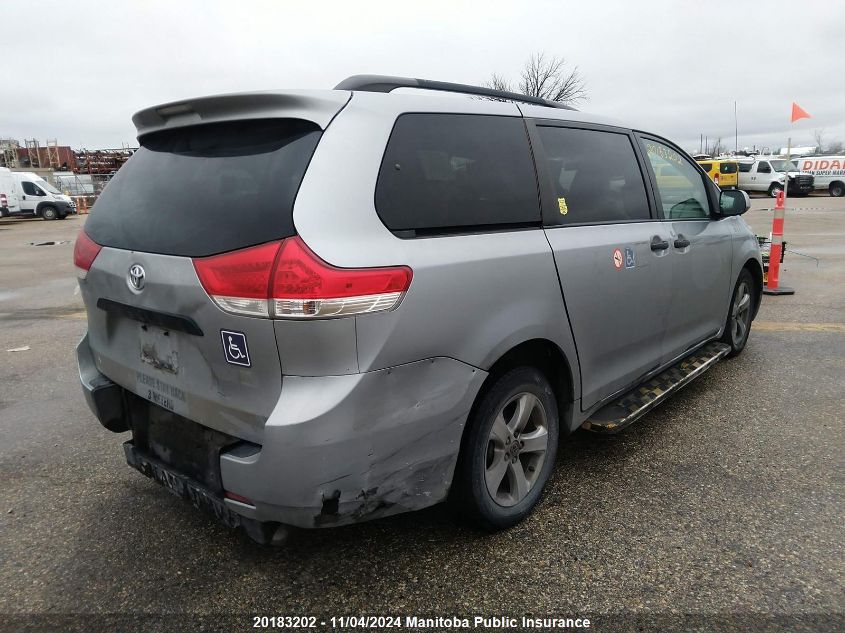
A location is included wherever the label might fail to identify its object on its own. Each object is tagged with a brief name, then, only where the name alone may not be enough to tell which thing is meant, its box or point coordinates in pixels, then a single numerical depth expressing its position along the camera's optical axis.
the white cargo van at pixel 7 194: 25.59
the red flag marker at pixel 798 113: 9.60
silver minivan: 1.87
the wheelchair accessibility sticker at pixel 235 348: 1.91
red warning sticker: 2.95
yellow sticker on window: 2.78
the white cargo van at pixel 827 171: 31.36
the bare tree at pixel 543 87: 32.00
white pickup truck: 30.66
